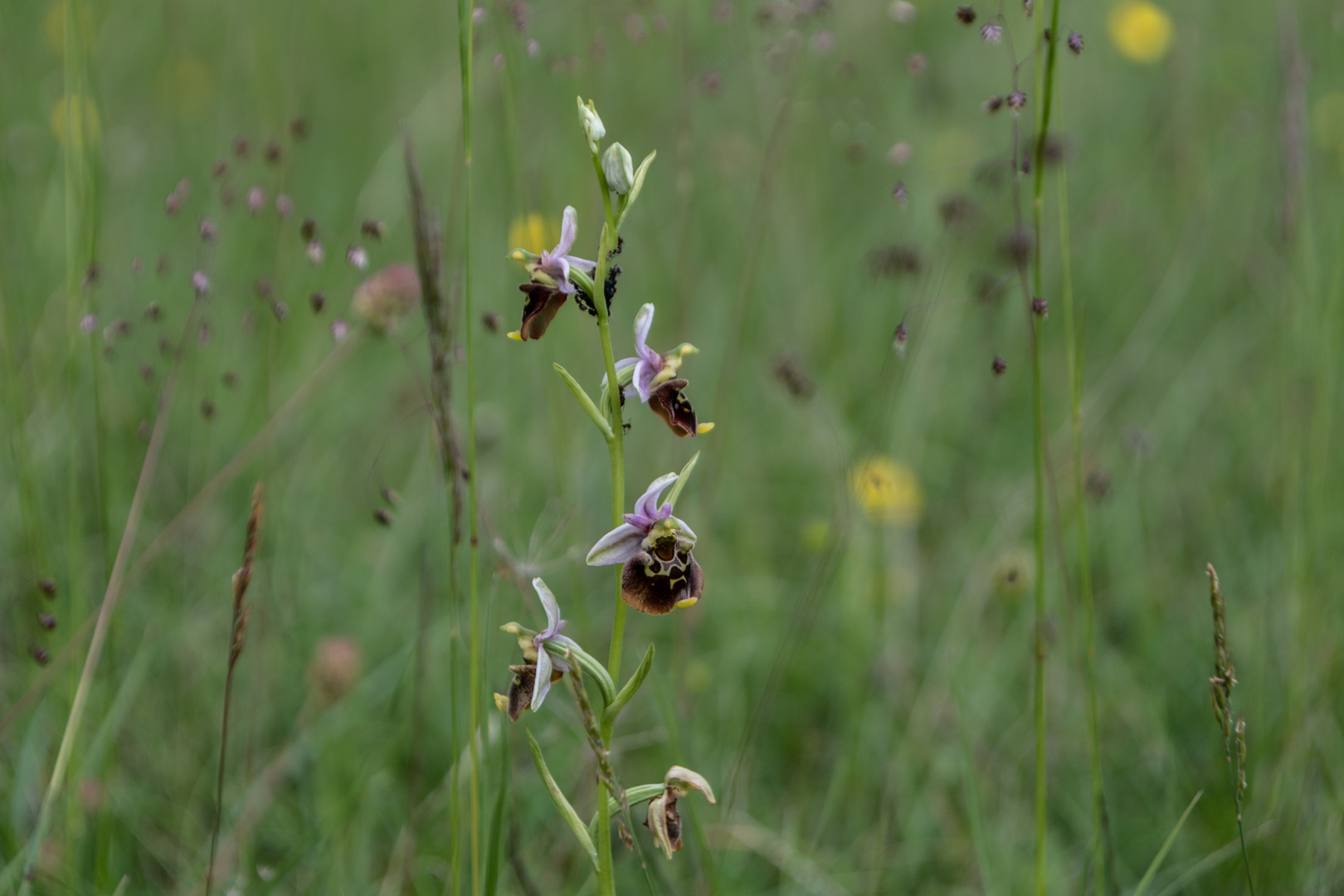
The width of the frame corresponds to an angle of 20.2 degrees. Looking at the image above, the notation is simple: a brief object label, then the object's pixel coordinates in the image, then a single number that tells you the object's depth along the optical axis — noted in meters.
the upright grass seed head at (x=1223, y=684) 0.85
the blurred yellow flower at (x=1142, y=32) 1.87
